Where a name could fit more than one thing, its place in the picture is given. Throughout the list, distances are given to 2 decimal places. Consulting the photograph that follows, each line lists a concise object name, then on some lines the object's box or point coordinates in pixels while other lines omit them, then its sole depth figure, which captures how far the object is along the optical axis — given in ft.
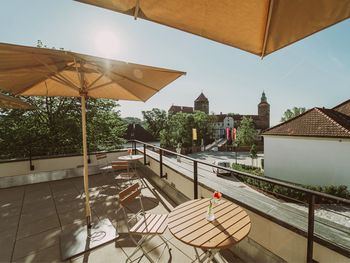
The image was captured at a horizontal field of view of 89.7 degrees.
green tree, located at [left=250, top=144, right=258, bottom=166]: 79.50
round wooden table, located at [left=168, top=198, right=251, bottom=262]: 5.31
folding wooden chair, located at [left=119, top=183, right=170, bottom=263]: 7.22
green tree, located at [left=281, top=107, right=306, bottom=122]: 196.54
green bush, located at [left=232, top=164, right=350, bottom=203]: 37.43
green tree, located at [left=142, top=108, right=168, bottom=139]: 136.98
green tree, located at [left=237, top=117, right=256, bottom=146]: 111.96
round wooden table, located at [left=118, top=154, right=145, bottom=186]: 18.19
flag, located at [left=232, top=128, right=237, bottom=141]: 115.55
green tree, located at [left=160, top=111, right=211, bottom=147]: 110.63
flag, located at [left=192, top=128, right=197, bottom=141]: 100.38
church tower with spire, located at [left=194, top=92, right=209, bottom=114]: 201.26
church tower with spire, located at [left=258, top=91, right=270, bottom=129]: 178.89
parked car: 53.94
